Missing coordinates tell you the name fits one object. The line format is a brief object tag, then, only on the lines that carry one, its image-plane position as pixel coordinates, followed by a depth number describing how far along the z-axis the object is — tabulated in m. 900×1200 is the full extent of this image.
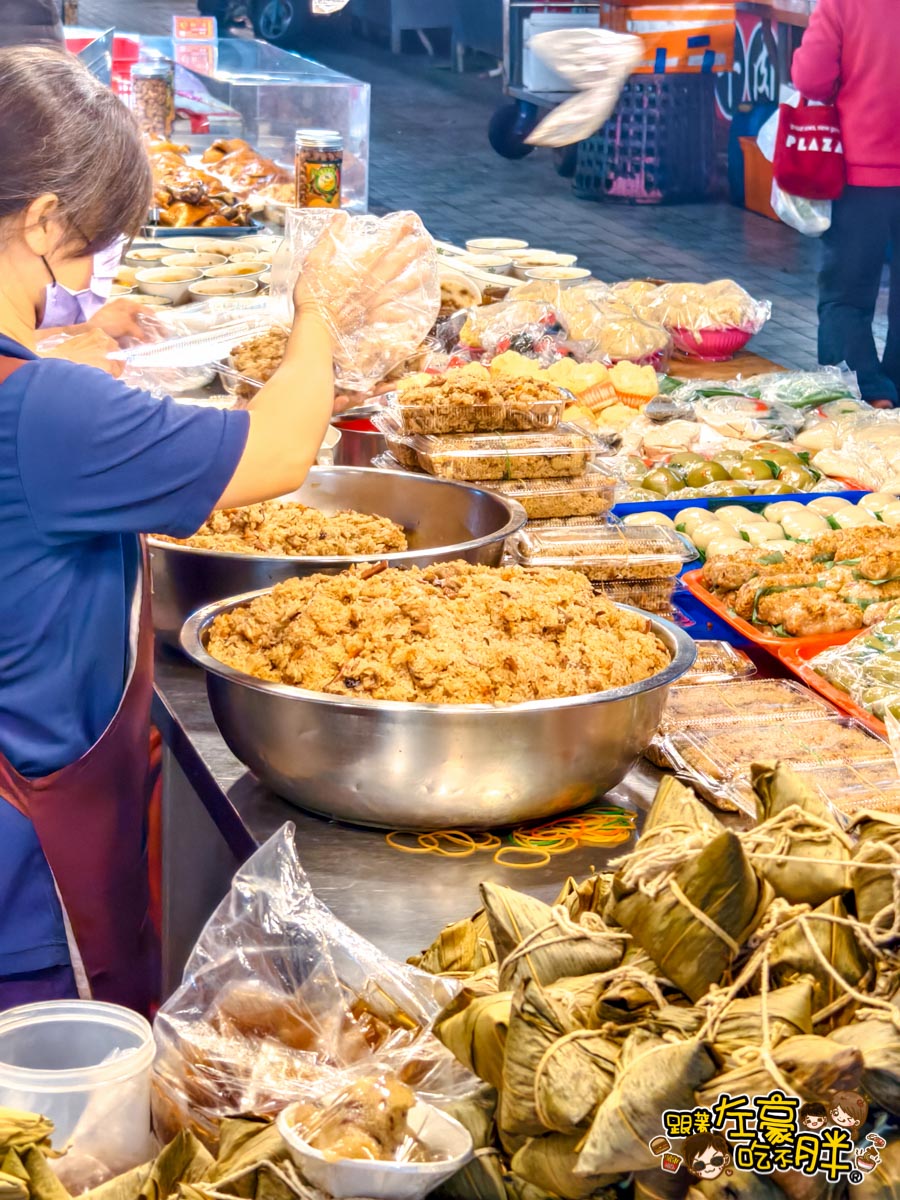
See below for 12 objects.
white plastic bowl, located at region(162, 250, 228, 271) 5.23
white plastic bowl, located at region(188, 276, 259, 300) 4.68
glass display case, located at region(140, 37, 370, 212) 7.05
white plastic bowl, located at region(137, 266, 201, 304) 4.73
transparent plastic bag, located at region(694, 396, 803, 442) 3.94
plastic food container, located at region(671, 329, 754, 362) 4.76
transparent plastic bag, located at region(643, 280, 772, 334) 4.74
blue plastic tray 3.23
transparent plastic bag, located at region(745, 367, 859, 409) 4.19
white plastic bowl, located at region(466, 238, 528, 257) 5.64
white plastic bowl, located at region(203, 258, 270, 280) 4.96
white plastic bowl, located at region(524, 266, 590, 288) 5.02
